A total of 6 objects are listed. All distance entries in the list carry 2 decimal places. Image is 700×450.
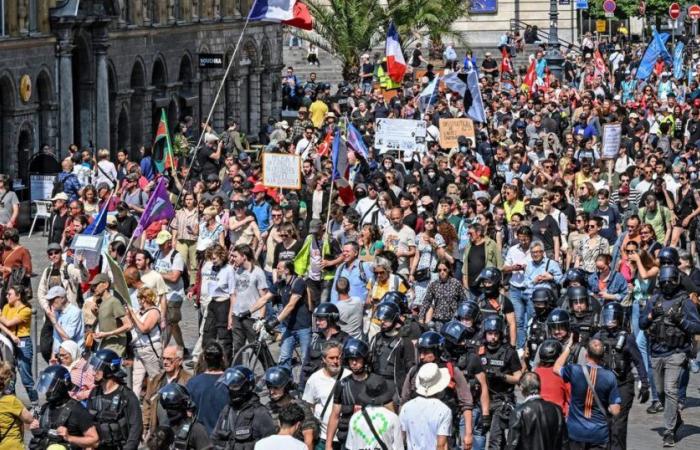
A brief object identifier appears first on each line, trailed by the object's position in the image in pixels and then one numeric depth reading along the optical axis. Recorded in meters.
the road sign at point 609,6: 63.21
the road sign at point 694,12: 65.06
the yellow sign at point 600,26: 75.72
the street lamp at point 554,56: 55.84
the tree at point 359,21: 55.50
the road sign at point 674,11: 61.59
